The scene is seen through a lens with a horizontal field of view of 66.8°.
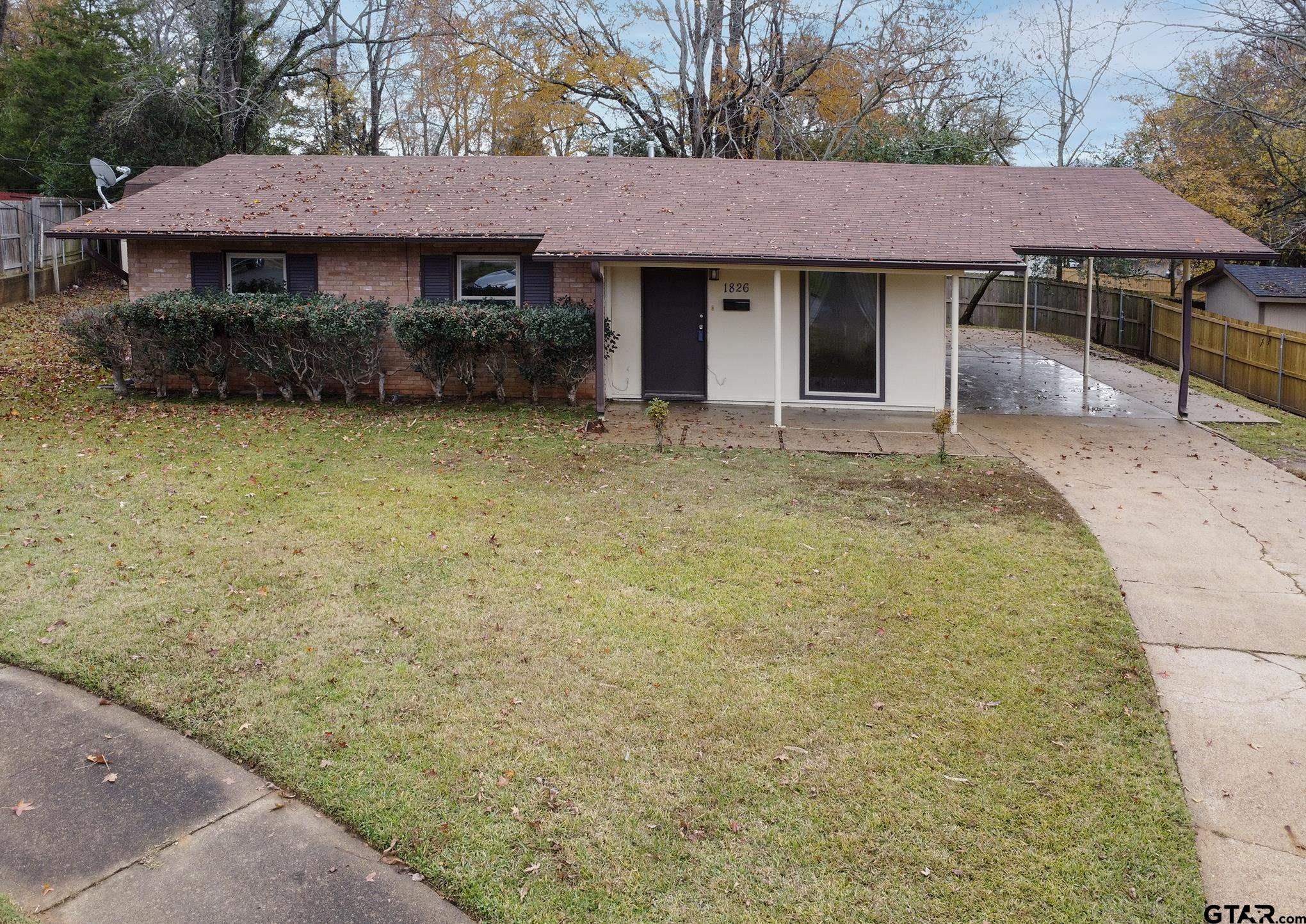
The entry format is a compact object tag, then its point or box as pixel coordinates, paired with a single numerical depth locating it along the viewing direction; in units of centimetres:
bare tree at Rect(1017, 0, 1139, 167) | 3422
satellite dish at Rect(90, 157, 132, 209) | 2158
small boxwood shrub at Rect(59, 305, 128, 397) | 1377
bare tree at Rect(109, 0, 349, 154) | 2723
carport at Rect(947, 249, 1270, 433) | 1358
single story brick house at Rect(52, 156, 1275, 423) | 1419
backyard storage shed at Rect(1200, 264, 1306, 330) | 2016
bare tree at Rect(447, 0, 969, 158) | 2872
